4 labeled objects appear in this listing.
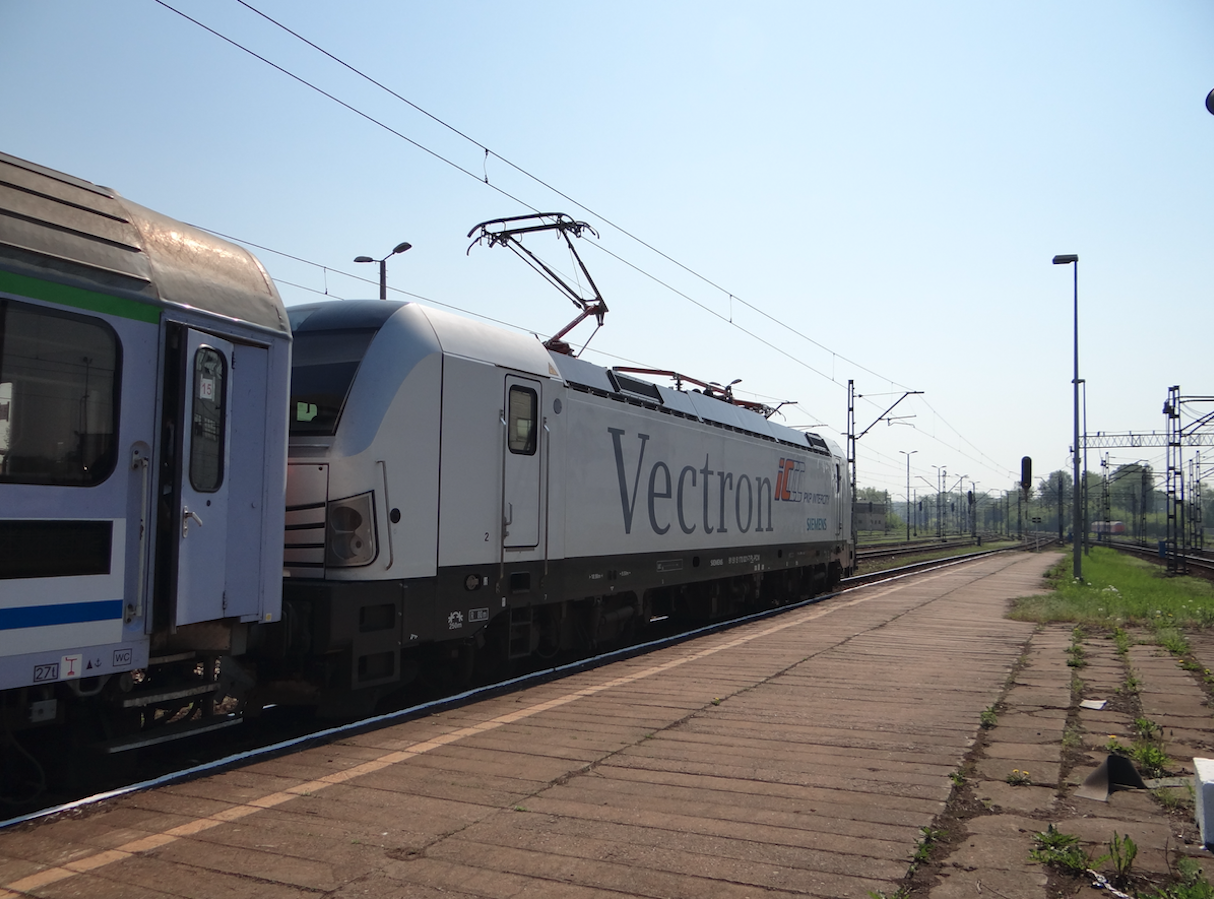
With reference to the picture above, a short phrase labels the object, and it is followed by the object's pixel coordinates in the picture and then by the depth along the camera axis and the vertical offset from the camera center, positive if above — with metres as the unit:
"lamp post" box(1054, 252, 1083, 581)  24.61 +1.41
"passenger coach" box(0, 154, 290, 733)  4.87 +0.19
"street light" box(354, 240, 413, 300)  23.48 +5.90
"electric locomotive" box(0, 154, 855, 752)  5.00 +0.02
